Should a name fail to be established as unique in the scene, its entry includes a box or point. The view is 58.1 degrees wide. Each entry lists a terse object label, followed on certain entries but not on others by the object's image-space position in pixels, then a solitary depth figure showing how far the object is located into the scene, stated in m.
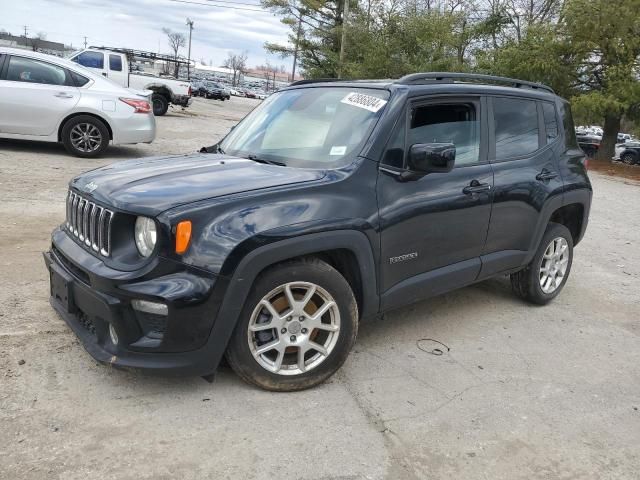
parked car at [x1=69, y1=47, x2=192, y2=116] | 18.66
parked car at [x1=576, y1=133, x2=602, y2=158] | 25.64
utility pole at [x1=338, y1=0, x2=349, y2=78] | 30.50
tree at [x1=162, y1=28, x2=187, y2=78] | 100.51
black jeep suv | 2.81
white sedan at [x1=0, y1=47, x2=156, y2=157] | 9.22
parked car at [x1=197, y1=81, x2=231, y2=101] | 49.91
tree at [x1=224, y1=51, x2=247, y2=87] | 116.16
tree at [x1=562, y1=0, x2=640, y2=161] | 18.61
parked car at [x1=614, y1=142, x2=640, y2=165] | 25.47
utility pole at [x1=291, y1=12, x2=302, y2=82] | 38.97
